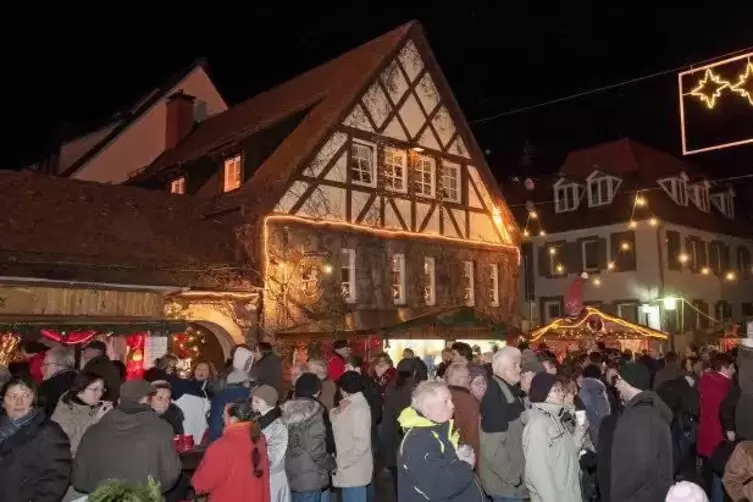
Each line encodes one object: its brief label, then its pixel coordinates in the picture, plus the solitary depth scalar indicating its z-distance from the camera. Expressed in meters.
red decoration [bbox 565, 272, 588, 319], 22.09
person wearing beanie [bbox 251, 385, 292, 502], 6.28
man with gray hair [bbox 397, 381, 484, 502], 4.63
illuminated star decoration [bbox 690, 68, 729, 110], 10.66
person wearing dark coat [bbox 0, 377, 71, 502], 5.05
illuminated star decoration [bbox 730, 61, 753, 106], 10.16
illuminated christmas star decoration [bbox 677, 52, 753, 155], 10.28
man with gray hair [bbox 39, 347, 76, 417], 6.86
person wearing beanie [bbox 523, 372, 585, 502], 5.70
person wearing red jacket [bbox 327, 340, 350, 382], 11.74
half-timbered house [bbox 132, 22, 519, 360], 17.83
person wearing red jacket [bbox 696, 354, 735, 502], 9.17
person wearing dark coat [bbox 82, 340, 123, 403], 7.18
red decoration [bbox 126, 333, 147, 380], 14.89
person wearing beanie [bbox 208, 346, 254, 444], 8.23
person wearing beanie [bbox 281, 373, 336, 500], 6.84
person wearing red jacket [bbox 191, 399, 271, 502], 5.43
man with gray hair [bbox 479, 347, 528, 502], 6.50
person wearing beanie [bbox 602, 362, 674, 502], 5.39
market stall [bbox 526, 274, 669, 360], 21.19
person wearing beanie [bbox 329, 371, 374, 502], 7.46
